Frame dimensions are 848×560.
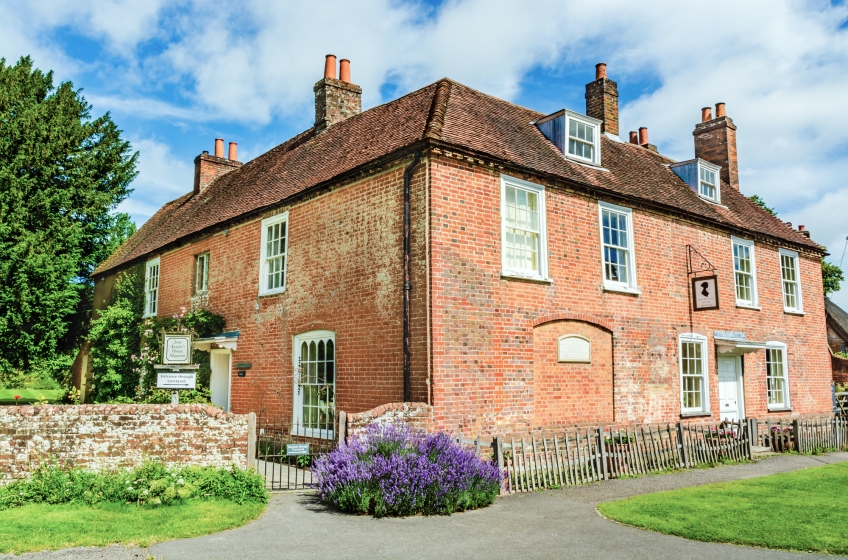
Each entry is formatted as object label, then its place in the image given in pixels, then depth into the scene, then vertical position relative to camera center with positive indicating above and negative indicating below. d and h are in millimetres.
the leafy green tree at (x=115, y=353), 18922 +751
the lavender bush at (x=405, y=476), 9281 -1475
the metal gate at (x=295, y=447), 11496 -1479
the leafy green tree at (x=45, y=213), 26953 +7263
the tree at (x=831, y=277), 39375 +5875
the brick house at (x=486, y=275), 12727 +2431
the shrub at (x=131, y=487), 9320 -1604
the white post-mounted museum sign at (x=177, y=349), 11790 +514
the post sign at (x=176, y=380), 10964 -47
